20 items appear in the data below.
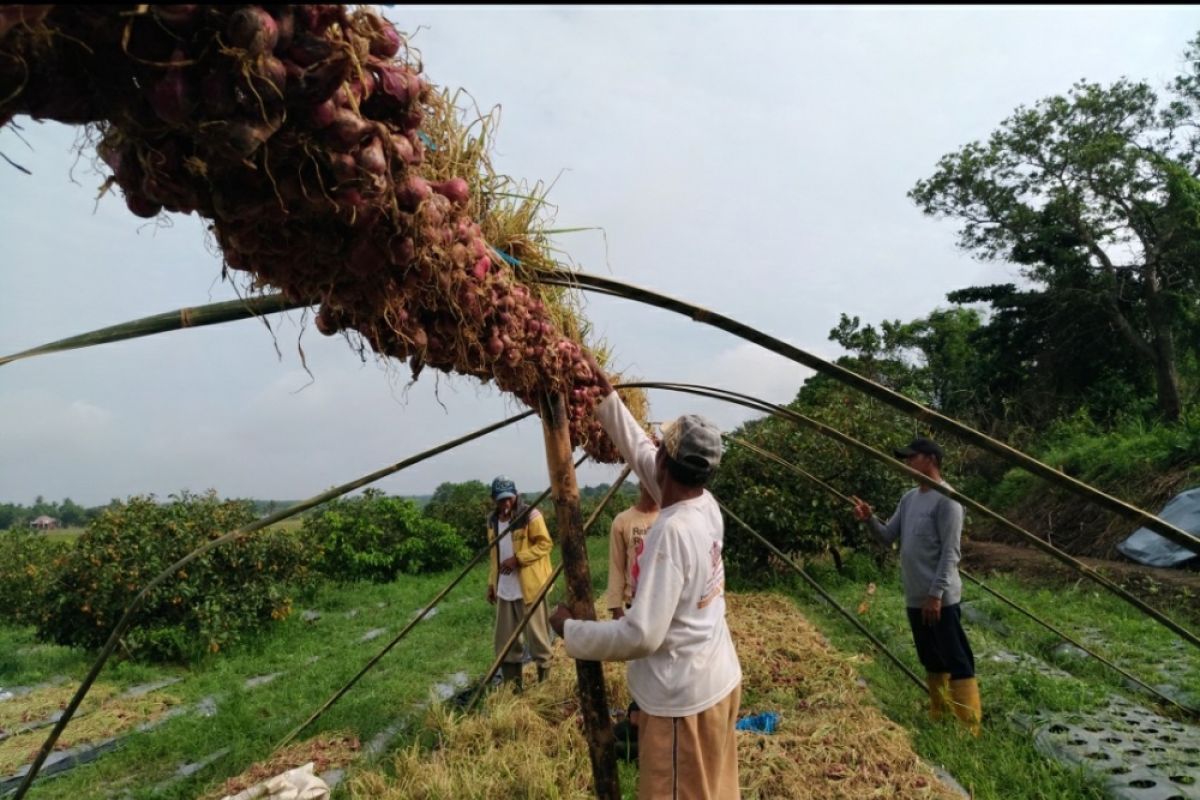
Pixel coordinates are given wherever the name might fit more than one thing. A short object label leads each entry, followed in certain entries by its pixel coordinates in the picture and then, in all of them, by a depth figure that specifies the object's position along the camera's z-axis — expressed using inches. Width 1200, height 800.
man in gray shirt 153.9
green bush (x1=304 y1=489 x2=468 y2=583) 551.5
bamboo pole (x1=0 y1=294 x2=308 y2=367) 67.3
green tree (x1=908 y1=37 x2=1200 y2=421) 637.3
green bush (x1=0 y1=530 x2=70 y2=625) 395.2
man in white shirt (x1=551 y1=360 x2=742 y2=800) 74.8
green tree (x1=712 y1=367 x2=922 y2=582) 378.0
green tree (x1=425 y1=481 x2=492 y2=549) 729.0
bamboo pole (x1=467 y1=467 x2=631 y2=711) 122.4
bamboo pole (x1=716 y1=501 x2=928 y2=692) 156.4
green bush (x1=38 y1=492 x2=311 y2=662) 285.9
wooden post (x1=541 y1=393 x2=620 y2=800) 93.7
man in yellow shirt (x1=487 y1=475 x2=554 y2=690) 202.1
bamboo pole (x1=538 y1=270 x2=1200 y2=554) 71.6
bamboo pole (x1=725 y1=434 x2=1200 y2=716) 152.4
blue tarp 322.3
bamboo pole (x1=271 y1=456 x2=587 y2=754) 138.6
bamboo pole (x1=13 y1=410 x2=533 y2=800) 72.8
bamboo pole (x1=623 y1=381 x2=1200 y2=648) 86.7
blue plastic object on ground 155.3
